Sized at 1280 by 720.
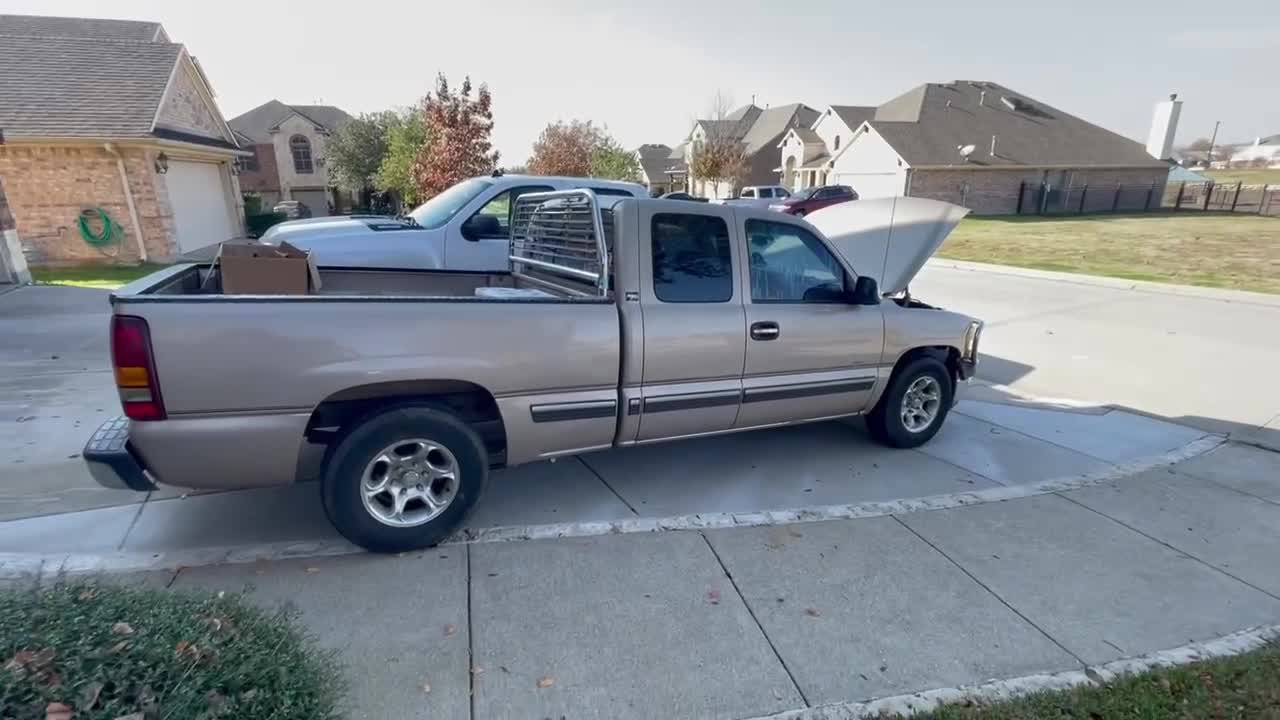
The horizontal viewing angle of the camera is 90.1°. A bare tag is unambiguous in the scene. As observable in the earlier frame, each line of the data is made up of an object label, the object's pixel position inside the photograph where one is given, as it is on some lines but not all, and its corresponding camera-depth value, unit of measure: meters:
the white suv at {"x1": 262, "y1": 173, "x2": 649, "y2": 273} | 6.83
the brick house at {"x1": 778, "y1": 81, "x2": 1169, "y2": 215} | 34.03
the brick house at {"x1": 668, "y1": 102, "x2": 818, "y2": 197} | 47.50
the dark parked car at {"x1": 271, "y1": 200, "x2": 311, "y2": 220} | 29.52
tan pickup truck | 2.90
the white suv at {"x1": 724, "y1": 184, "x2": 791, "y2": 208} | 29.78
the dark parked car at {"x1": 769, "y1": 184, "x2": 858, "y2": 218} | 25.17
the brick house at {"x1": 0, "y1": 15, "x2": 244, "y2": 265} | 14.09
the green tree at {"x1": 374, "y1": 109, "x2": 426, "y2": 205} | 24.69
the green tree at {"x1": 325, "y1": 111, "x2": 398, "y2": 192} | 36.97
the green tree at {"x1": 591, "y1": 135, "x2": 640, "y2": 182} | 40.38
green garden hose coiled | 14.46
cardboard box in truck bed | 3.68
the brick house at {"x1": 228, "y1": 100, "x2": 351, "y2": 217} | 39.78
